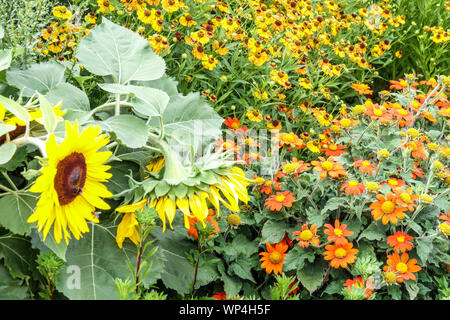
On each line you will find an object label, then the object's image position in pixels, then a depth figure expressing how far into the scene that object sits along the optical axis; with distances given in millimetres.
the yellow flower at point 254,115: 2008
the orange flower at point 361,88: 2486
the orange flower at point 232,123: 1898
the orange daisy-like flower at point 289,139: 1745
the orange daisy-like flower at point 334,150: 1802
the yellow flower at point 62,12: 1894
